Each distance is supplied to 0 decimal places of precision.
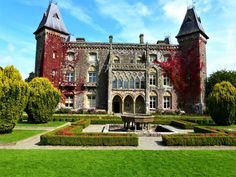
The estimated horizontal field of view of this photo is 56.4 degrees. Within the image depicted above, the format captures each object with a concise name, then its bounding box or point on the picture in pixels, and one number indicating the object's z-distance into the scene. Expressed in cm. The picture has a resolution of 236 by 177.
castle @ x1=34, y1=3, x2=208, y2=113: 3544
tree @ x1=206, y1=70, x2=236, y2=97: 3453
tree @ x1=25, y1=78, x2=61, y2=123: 2111
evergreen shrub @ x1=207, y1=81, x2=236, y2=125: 2045
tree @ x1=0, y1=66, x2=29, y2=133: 1399
